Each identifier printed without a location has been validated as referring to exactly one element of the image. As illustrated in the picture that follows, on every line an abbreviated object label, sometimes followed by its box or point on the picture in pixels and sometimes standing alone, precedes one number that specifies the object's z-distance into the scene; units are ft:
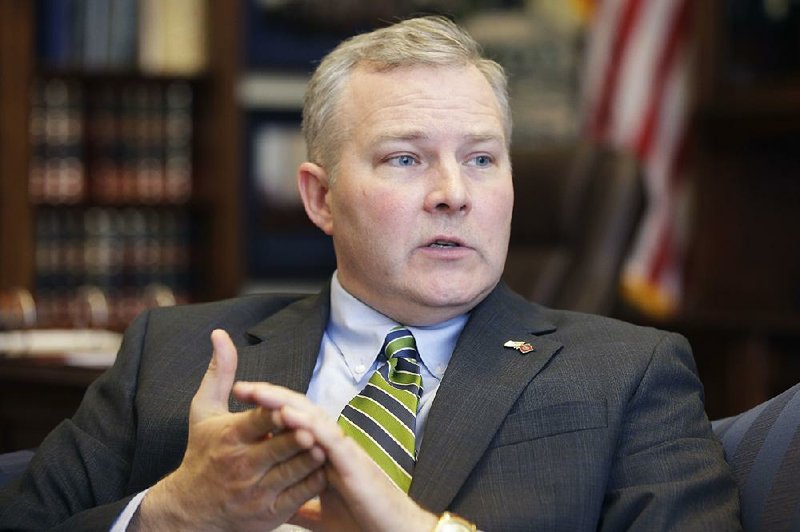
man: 10.46
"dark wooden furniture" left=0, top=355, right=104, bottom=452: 17.10
